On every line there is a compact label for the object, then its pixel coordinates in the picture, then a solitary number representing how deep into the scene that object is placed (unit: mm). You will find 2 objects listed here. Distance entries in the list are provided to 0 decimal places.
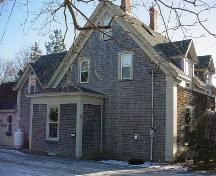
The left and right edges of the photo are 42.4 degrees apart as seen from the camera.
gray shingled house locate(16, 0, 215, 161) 14851
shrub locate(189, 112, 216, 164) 13017
